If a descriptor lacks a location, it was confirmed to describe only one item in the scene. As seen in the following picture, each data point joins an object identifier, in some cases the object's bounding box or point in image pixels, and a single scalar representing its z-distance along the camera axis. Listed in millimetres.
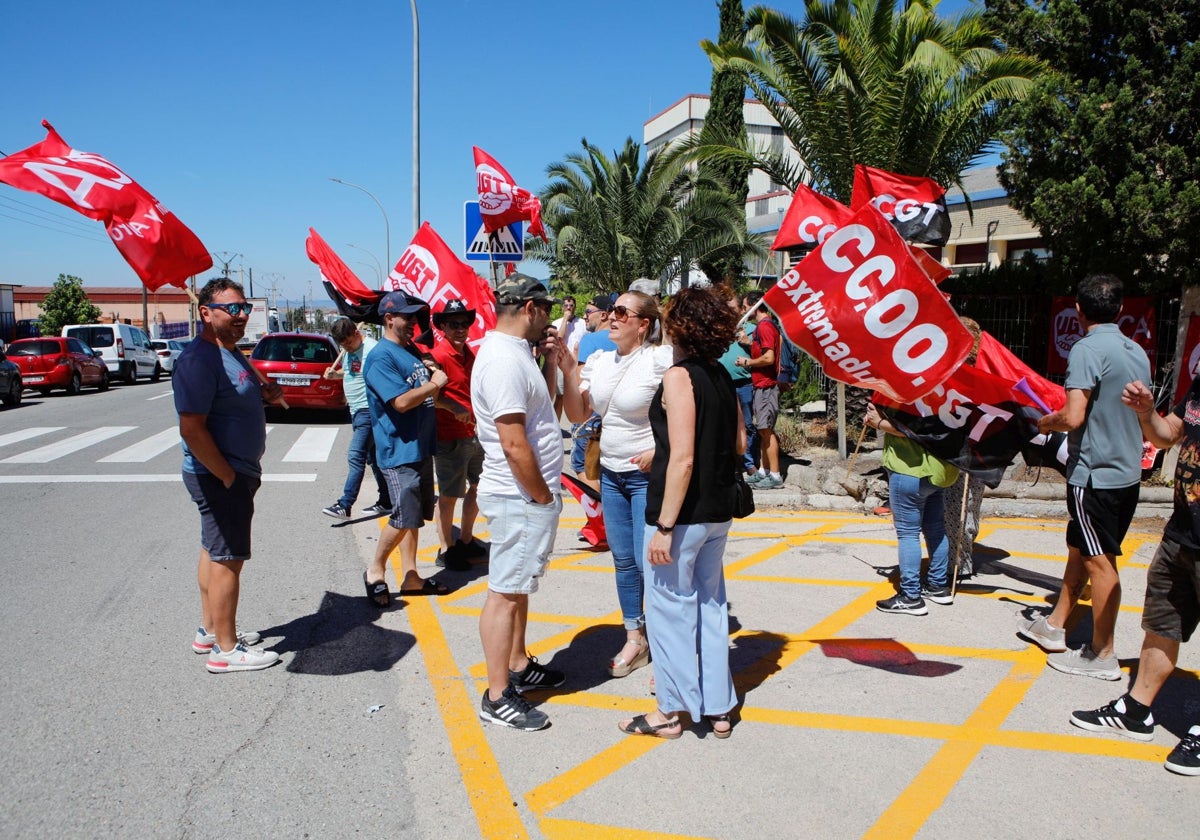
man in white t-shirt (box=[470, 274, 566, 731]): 3625
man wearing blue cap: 5328
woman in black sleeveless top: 3531
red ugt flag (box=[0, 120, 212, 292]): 4160
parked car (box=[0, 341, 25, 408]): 18828
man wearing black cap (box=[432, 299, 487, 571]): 5805
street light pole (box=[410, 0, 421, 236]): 17281
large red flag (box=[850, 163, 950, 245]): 6812
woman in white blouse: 4250
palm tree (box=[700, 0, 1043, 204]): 10602
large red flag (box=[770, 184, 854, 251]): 5980
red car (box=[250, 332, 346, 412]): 15344
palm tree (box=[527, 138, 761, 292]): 21062
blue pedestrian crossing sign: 8633
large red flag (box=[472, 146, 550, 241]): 8148
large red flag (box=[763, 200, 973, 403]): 4293
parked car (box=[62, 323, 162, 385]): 27641
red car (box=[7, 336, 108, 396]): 22312
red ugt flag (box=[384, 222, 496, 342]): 6863
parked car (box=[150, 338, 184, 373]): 33594
